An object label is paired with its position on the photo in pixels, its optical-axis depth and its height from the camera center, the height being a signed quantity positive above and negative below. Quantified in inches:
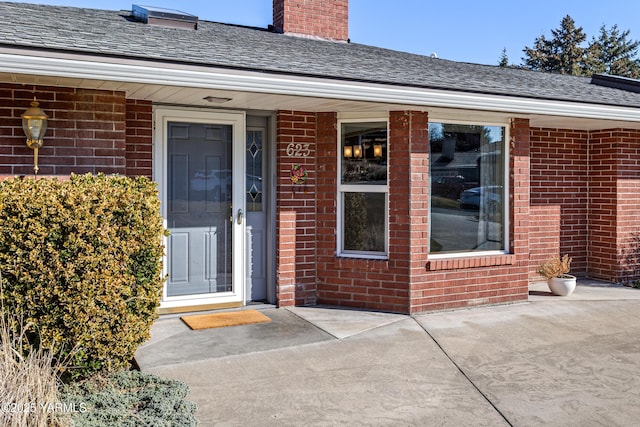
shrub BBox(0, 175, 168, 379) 146.3 -20.0
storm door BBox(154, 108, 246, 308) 263.9 -5.1
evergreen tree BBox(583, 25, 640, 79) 1583.4 +403.9
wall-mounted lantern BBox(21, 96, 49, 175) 209.5 +24.8
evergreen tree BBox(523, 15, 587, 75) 1466.5 +371.9
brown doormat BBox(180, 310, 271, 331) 245.0 -57.0
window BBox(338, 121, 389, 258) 279.0 +1.1
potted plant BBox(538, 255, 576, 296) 312.0 -47.4
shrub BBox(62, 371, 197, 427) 136.8 -54.5
